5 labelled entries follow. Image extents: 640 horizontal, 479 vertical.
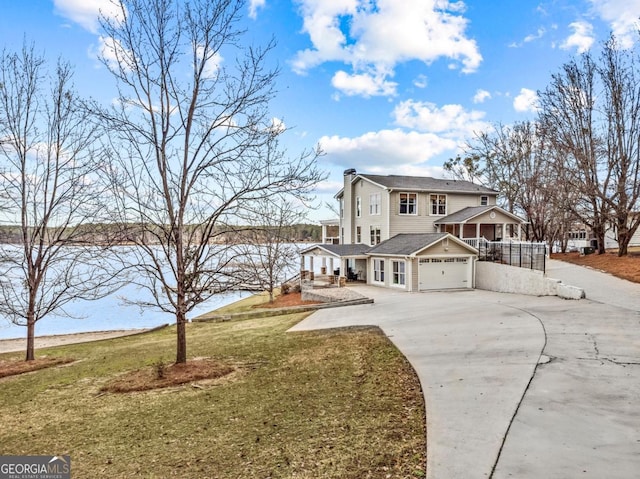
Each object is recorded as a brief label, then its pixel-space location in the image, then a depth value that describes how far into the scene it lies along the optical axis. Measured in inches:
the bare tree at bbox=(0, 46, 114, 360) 364.8
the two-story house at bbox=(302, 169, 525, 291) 866.8
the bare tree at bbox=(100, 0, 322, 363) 287.9
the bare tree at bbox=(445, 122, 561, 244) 1120.8
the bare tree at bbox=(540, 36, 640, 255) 828.0
